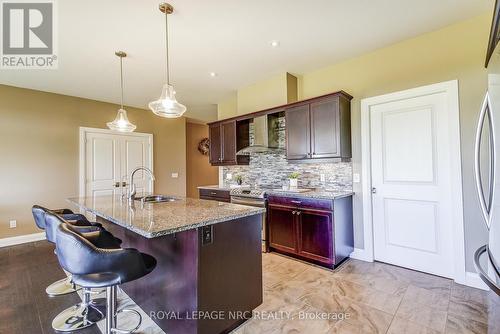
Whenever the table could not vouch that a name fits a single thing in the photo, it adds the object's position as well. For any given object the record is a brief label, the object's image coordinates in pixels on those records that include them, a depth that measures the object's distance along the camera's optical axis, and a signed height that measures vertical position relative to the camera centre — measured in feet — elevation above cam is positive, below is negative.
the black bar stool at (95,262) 4.30 -1.70
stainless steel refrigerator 3.63 -0.18
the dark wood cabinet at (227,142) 14.33 +1.81
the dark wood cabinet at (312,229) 9.36 -2.54
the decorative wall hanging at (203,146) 25.57 +2.73
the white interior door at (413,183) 8.58 -0.62
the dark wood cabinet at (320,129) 10.19 +1.82
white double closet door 15.96 +0.95
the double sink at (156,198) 9.02 -1.03
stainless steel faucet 8.40 -0.74
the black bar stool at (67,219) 7.33 -1.60
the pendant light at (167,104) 7.91 +2.28
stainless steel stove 11.35 -1.42
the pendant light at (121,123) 10.47 +2.20
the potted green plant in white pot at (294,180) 12.09 -0.53
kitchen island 5.13 -2.22
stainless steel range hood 12.60 +1.94
